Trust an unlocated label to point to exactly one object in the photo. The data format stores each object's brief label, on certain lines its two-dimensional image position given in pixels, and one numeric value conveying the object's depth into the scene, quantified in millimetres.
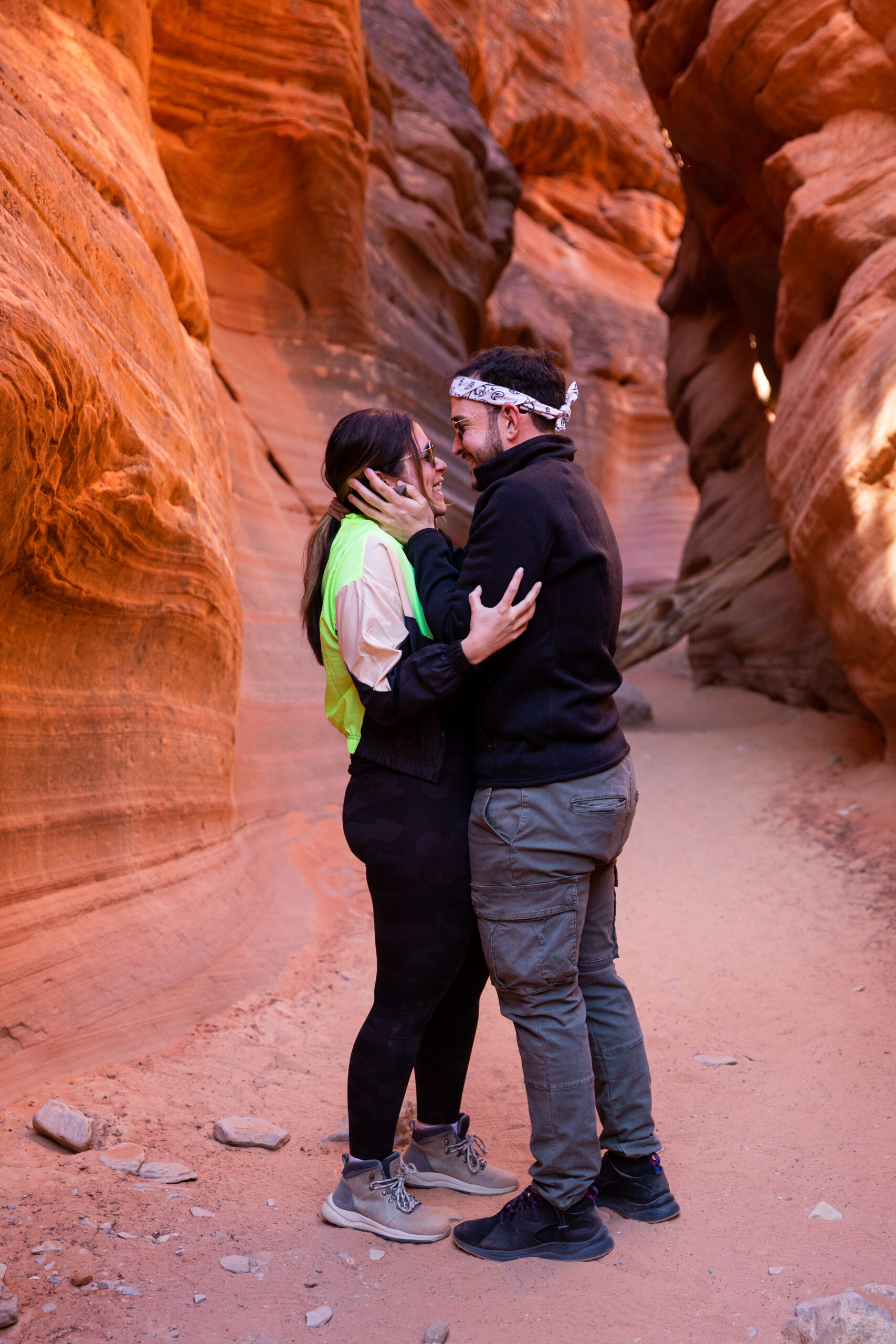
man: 2178
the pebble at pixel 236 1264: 2072
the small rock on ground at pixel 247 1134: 2672
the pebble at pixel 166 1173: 2414
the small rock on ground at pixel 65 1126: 2465
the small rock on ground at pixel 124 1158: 2436
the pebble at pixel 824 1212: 2305
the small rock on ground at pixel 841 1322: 1752
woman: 2227
